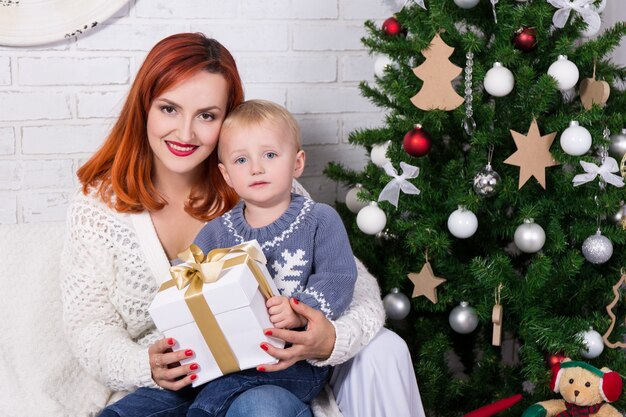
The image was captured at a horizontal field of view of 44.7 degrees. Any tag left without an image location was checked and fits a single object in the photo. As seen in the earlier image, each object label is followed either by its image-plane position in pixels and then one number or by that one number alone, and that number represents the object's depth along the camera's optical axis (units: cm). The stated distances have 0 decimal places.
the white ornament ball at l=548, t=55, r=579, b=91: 175
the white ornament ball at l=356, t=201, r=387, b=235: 194
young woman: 157
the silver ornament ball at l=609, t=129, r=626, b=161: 184
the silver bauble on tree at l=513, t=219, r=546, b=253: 183
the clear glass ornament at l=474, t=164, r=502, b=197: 182
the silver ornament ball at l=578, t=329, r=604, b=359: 191
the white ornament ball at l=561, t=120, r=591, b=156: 174
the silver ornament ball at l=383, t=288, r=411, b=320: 204
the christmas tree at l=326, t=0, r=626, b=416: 180
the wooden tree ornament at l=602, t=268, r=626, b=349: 194
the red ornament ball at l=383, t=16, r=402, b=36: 197
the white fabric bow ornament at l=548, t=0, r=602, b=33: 174
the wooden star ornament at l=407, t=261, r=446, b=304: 198
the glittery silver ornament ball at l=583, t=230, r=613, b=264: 183
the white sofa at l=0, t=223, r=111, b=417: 172
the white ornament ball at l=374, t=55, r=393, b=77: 198
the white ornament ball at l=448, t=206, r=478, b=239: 184
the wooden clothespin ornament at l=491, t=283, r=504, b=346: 189
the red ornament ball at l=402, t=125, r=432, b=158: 184
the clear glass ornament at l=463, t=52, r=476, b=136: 183
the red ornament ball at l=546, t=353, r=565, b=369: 192
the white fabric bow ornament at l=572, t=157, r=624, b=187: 176
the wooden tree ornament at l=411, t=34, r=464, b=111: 182
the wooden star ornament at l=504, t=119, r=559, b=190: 180
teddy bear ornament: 186
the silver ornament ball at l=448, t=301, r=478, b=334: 198
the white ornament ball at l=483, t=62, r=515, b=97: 178
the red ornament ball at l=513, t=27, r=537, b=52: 179
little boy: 154
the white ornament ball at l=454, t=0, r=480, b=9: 180
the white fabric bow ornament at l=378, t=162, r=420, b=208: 188
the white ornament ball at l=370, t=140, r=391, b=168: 199
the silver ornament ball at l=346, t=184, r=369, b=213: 213
